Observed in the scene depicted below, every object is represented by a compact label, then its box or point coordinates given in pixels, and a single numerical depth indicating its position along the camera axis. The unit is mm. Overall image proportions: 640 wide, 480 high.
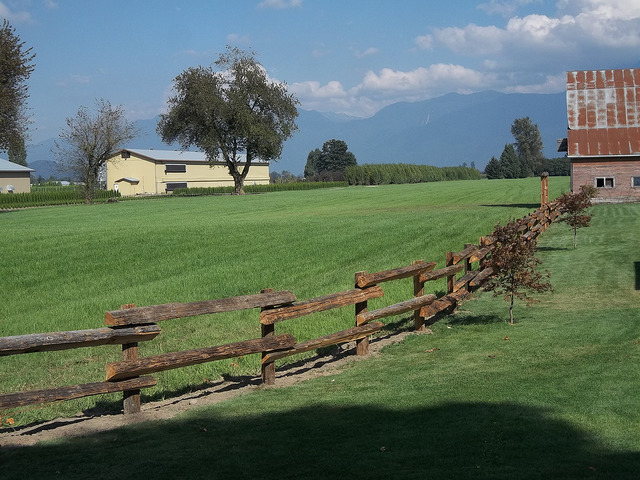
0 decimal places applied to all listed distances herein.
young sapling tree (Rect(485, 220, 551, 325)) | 13328
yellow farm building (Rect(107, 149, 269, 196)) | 114625
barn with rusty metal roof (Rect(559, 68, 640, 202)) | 49438
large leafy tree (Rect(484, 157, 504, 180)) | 155125
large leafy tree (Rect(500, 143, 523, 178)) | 153500
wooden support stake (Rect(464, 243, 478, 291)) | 16172
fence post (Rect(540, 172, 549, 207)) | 37250
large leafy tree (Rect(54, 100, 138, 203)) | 87938
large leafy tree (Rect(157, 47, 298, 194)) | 88688
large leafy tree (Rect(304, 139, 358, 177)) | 184875
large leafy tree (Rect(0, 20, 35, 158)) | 55188
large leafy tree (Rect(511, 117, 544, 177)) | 189250
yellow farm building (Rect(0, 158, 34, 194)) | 93188
